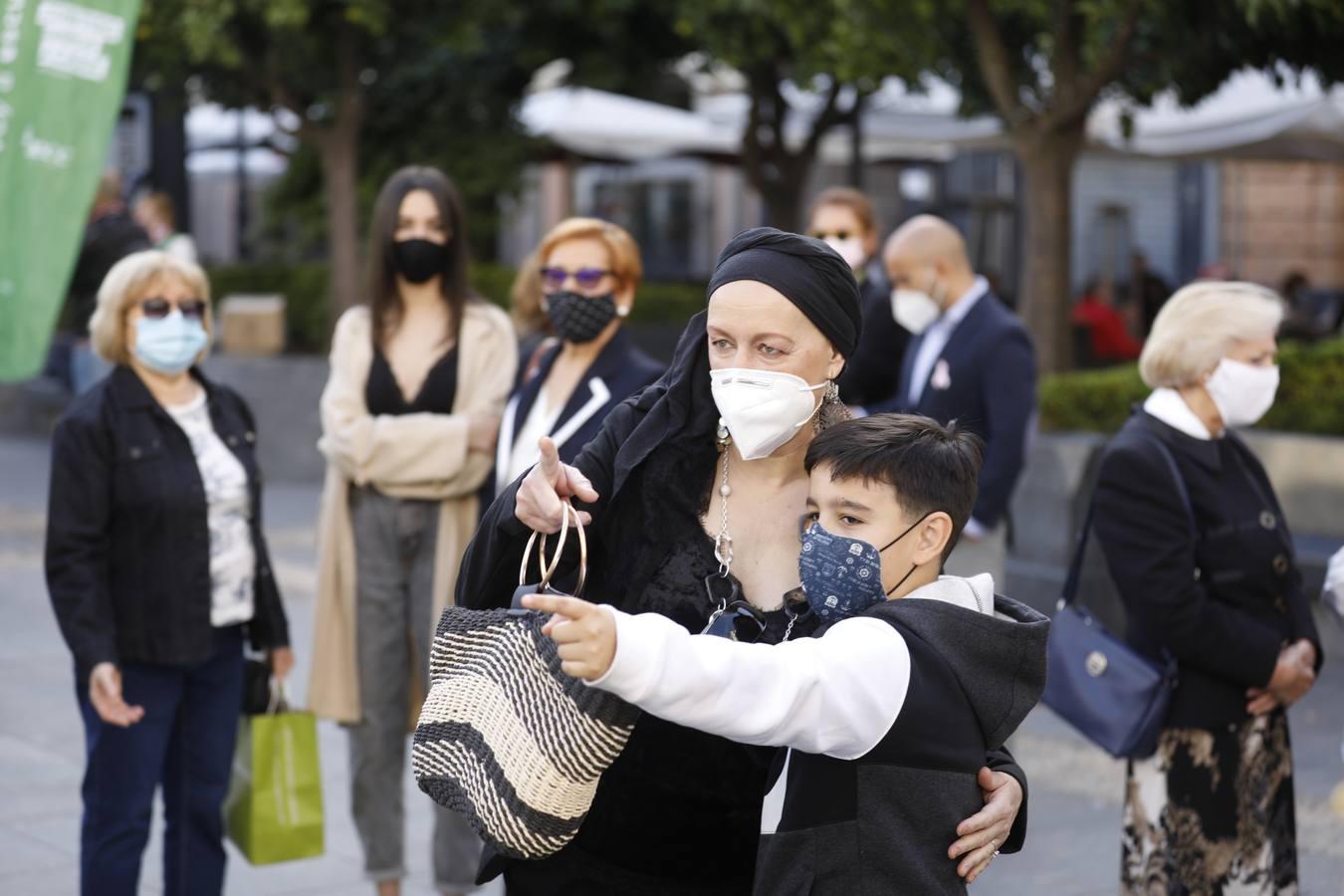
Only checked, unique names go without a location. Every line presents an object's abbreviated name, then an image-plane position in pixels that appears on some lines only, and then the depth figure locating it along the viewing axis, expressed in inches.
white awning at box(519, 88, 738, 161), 685.9
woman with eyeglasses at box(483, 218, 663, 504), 194.2
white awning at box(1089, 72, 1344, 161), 597.0
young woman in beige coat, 201.0
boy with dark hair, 92.0
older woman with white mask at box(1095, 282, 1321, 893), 166.6
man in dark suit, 238.8
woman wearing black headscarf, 111.5
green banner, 223.3
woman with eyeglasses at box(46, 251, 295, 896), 173.0
